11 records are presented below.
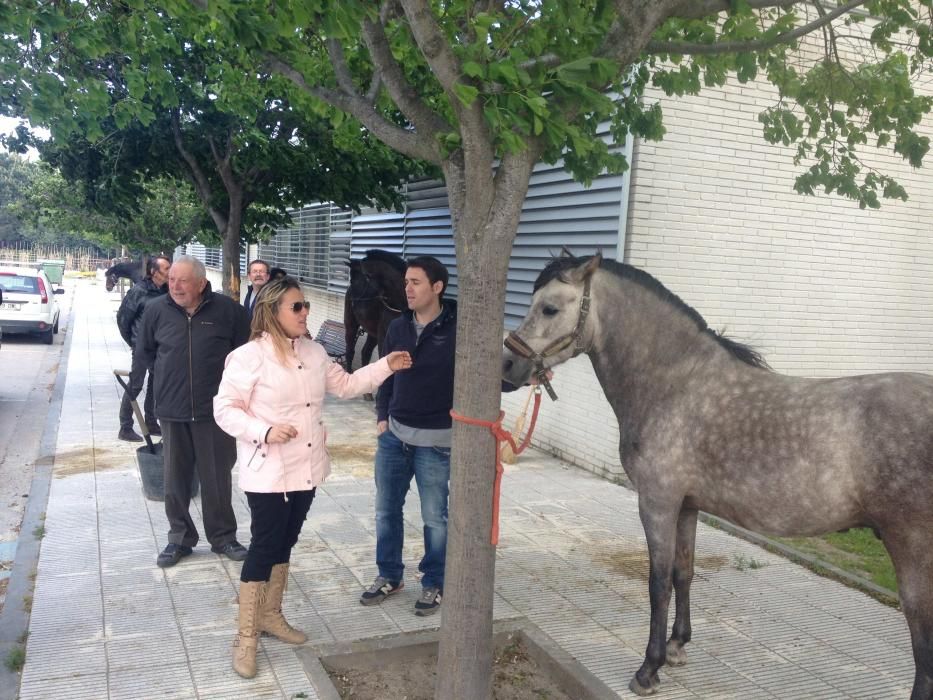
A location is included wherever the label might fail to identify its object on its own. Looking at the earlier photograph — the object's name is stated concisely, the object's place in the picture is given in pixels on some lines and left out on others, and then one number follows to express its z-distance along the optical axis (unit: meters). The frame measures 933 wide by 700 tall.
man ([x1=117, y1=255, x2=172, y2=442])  7.68
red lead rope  3.24
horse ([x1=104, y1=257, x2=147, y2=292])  12.50
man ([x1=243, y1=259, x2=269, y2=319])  8.62
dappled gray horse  3.11
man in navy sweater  4.33
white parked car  17.64
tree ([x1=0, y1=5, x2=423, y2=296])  9.01
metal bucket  5.64
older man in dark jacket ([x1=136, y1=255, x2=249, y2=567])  4.96
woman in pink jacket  3.71
